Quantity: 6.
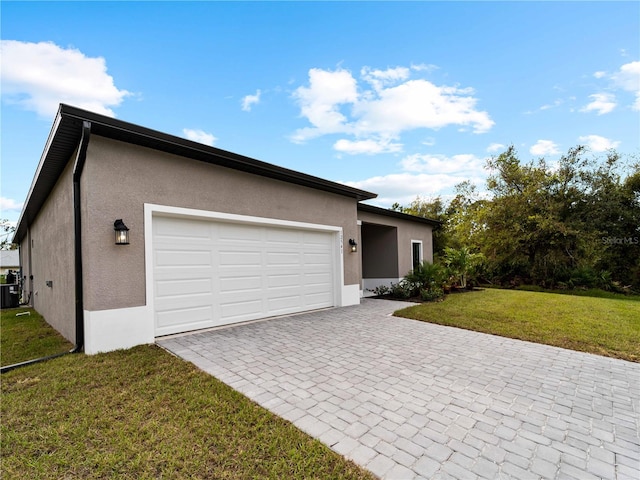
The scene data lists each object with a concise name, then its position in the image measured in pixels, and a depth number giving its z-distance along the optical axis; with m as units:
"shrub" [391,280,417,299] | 10.77
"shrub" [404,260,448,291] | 10.95
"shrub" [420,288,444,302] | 10.18
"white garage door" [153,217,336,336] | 5.64
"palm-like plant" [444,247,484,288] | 12.91
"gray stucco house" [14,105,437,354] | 4.81
